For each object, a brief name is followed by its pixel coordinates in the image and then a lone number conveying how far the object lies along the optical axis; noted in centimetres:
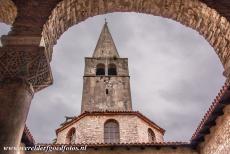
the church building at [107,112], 1752
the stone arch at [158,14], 521
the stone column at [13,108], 330
